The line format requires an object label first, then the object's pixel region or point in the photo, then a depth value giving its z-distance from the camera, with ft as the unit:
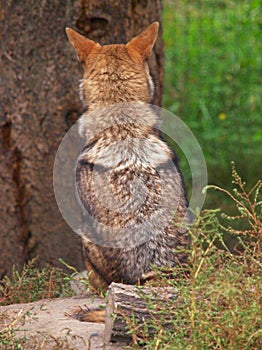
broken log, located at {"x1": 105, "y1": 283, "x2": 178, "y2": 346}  26.78
